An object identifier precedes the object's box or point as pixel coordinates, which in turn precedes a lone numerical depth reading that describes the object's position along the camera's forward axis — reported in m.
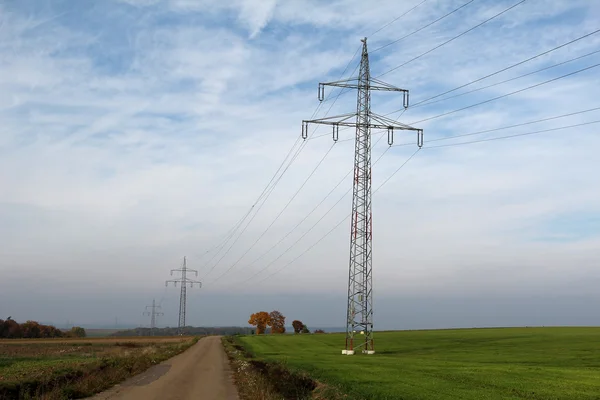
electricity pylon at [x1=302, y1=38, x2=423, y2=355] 53.50
